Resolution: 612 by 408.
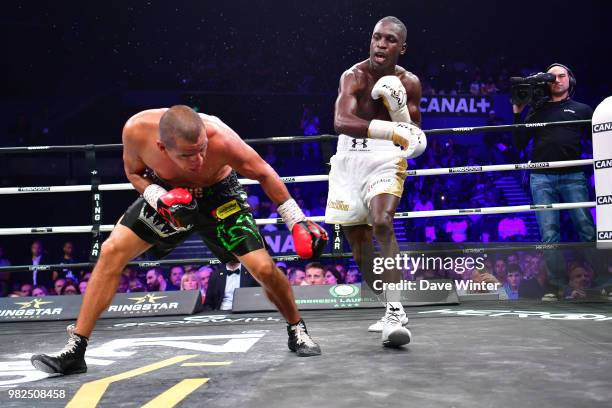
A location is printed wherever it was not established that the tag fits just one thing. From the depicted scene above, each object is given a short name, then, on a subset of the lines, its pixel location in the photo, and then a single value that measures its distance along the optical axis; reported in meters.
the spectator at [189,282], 5.12
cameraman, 4.15
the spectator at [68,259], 6.24
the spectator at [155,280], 6.06
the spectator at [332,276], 5.37
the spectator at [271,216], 7.72
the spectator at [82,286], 5.71
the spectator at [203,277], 5.57
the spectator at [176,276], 6.09
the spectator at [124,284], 6.02
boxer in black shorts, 2.15
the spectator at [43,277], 7.16
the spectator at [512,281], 4.57
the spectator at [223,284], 4.29
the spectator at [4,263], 6.68
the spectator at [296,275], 5.33
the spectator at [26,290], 6.02
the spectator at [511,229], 8.00
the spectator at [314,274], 4.66
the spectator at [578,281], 4.01
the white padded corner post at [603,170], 3.57
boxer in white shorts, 2.89
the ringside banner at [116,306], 3.99
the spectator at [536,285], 4.17
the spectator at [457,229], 7.75
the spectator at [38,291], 6.02
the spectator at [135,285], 5.97
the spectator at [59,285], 5.56
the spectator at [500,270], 4.63
